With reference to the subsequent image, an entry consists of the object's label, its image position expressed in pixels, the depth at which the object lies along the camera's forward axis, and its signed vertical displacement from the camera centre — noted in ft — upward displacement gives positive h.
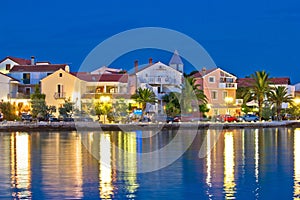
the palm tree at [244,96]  258.16 +9.60
